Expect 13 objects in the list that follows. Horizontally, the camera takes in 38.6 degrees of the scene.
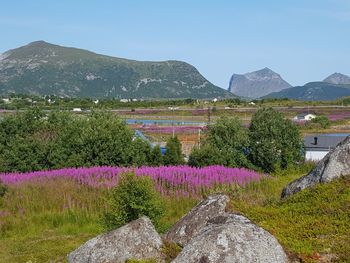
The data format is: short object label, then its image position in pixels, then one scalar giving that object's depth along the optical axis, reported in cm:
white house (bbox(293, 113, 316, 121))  10691
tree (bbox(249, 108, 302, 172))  2666
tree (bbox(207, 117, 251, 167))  2606
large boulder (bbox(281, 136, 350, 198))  1122
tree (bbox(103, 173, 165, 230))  1237
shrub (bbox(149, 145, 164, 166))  2595
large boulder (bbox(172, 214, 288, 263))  596
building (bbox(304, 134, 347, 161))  4241
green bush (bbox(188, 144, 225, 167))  2536
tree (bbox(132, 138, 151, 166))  2368
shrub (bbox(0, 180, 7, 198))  1857
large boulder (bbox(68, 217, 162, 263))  723
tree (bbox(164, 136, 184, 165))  2741
